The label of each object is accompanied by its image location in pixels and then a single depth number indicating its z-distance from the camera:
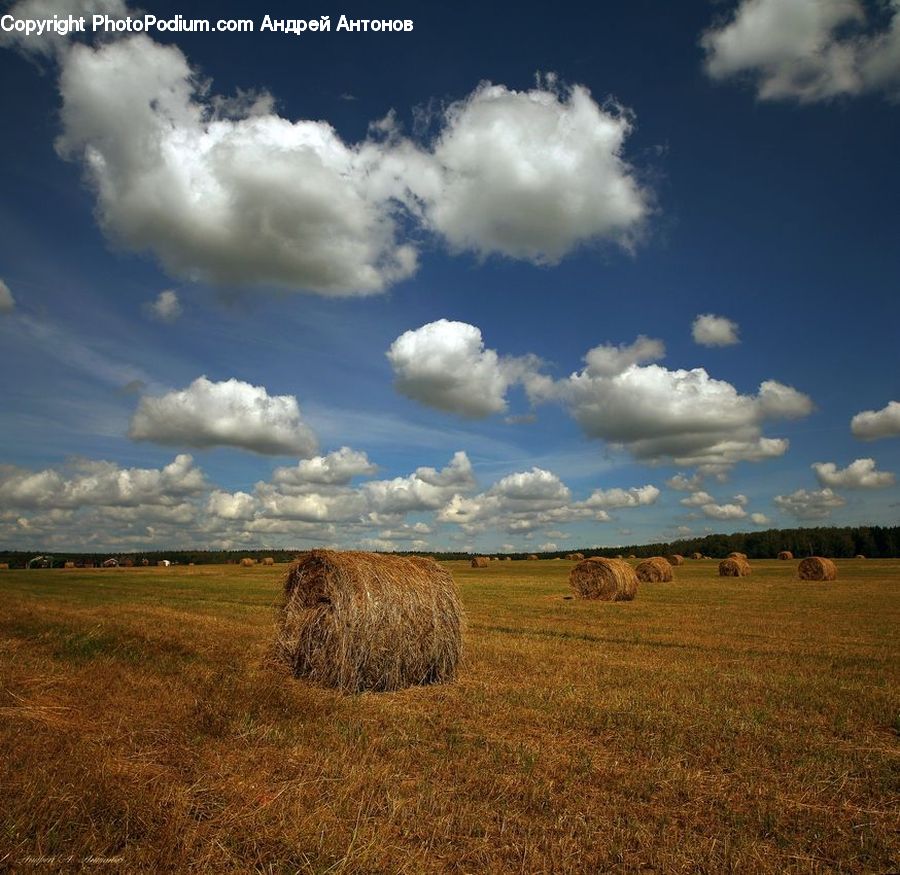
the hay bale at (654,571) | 37.78
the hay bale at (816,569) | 39.28
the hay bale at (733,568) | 45.00
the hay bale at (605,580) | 26.81
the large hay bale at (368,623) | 10.05
